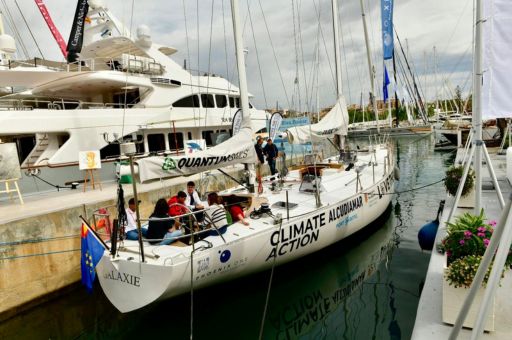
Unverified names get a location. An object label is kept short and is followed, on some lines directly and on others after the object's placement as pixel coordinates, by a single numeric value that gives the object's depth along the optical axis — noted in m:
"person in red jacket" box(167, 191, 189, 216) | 6.90
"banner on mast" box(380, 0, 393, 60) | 18.44
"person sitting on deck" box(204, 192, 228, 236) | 6.41
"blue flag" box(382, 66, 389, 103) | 20.94
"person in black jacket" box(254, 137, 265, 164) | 12.19
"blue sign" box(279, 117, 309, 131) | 17.39
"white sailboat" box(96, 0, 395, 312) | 5.59
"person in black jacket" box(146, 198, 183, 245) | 6.39
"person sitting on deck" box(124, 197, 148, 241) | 6.77
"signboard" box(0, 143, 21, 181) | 8.99
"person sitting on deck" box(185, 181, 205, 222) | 7.52
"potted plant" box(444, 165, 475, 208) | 8.26
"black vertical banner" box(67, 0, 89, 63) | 17.14
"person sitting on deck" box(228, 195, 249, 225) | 7.31
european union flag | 5.90
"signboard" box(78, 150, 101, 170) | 10.98
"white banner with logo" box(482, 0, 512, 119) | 2.98
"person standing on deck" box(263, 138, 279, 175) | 13.09
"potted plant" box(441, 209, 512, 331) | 3.82
